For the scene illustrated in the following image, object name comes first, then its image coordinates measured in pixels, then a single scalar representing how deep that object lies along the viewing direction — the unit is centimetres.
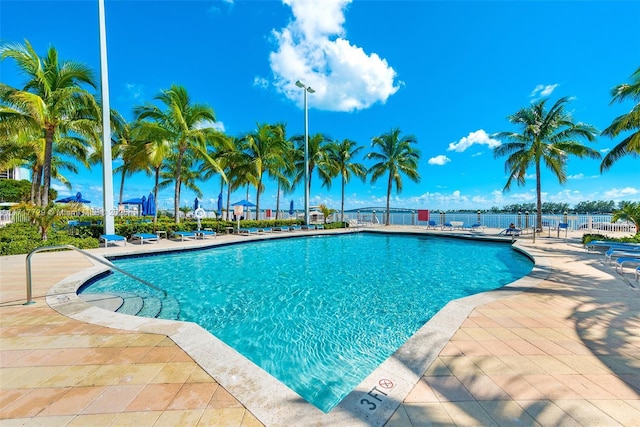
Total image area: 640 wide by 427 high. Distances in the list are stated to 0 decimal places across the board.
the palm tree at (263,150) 1778
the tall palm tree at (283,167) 1867
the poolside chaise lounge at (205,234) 1282
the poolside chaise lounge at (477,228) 1705
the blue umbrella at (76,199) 1878
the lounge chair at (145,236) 1132
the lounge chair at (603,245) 764
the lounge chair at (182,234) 1209
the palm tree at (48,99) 898
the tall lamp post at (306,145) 1884
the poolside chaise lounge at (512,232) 1418
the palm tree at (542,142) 1427
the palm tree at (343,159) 2225
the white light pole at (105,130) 1009
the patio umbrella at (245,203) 1928
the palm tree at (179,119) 1303
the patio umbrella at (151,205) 1644
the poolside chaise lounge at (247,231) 1568
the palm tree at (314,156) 2125
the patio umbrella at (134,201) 2071
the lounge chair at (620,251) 718
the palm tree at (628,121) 893
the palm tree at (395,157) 2158
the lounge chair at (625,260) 590
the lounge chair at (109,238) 991
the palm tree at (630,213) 1046
